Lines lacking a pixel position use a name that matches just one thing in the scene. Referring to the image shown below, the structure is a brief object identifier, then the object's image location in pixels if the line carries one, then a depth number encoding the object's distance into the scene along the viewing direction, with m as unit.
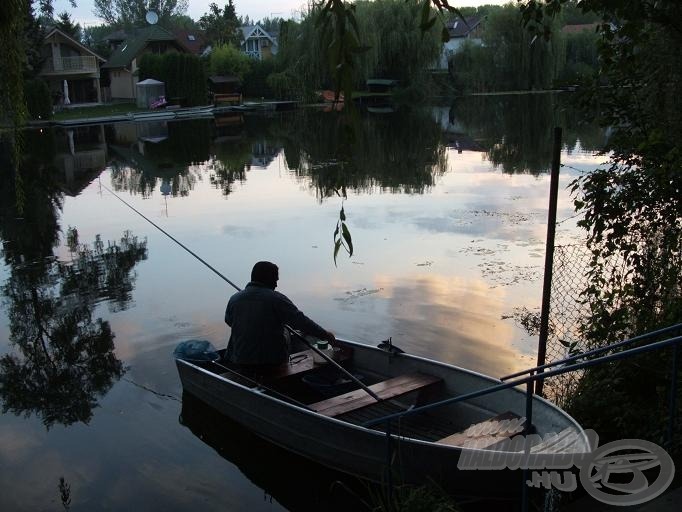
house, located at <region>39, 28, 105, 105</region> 54.00
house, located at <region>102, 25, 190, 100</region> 60.91
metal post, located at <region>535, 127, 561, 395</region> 6.51
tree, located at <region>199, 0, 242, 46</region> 82.62
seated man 6.74
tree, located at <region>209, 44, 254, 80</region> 62.53
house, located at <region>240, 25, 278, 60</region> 86.62
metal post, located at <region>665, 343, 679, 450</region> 4.07
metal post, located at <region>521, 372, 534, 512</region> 3.89
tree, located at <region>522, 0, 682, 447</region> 5.50
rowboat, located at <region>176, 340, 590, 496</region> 5.33
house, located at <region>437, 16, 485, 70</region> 59.98
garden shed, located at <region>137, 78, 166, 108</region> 55.25
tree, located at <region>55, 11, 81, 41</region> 62.50
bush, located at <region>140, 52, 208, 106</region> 54.62
